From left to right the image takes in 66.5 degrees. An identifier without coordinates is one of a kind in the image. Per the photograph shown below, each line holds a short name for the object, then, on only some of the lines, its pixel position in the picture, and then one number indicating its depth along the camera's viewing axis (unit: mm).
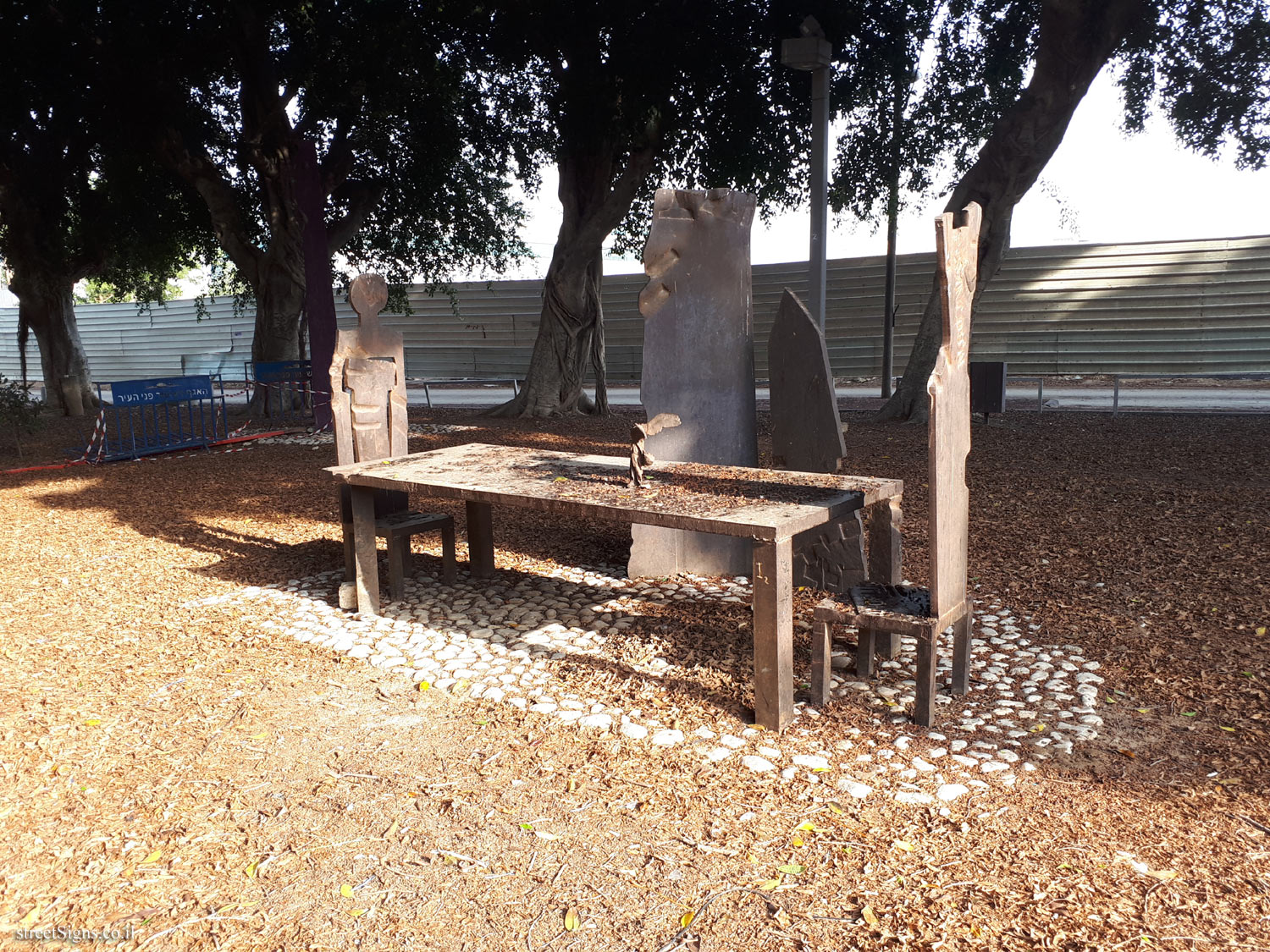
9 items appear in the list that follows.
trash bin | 11141
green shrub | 11000
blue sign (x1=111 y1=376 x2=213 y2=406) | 10625
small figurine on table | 4320
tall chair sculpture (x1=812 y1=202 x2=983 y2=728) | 3293
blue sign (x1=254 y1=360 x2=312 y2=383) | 13421
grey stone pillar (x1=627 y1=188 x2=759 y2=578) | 5363
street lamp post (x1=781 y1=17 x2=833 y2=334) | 8781
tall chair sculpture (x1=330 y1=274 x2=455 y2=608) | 5414
